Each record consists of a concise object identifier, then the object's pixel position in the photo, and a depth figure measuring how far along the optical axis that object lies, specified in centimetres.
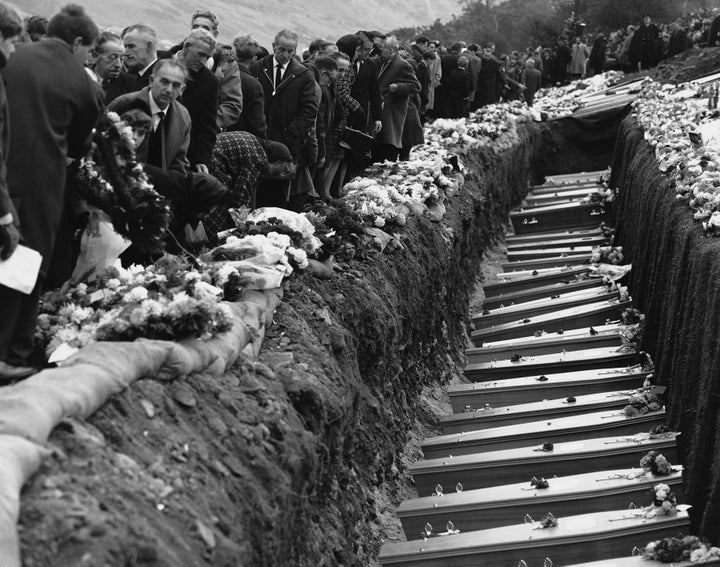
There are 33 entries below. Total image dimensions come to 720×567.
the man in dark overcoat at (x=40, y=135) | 573
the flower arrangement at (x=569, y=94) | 3296
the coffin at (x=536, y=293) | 1878
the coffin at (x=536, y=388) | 1363
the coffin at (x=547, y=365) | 1497
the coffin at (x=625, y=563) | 840
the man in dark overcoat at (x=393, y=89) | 1594
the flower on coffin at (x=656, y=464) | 1004
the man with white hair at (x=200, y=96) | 873
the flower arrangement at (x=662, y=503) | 920
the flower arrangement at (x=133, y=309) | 583
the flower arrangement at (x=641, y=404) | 1236
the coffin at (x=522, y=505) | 974
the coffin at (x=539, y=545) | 881
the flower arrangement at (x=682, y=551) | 820
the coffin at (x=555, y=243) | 2353
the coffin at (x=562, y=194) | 2823
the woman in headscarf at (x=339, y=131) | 1321
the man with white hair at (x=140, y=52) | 845
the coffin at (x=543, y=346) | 1569
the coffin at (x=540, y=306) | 1766
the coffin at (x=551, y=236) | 2433
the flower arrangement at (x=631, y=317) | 1661
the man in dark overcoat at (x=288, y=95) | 1134
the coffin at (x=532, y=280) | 1980
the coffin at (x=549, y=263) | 2159
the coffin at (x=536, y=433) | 1177
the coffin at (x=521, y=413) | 1275
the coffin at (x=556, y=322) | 1691
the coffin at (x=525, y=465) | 1086
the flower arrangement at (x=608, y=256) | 2109
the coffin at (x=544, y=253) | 2267
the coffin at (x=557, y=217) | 2597
